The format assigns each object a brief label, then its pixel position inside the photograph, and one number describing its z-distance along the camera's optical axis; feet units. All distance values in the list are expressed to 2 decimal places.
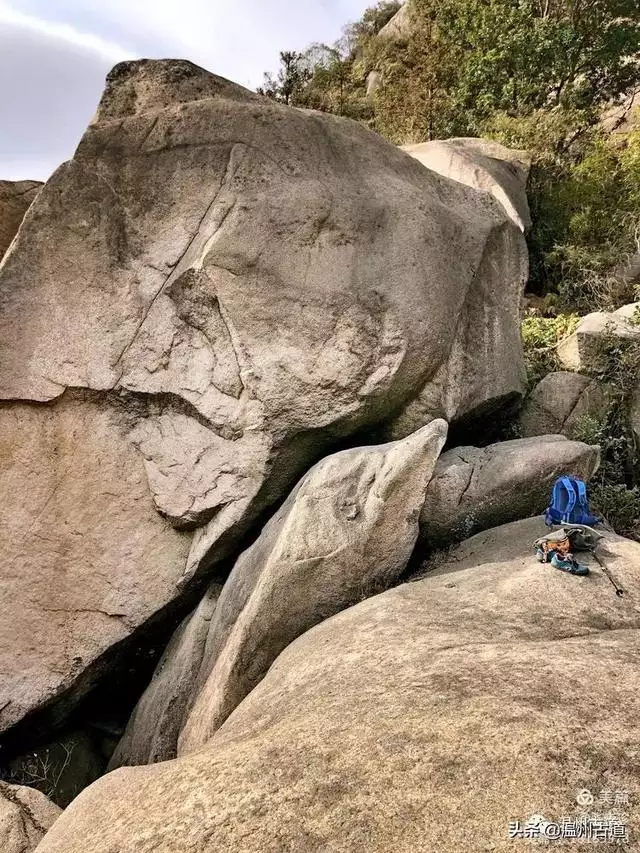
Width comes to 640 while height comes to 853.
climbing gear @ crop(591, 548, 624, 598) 13.62
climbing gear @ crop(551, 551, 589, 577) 14.21
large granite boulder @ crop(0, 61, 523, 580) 20.13
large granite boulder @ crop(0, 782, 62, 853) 13.98
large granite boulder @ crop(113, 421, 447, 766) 16.10
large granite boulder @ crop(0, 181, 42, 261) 26.96
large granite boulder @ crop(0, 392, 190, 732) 20.10
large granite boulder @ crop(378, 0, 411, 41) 75.46
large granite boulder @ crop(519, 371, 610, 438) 26.05
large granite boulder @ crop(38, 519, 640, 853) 8.07
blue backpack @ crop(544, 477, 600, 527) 15.90
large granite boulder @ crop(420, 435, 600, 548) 18.86
